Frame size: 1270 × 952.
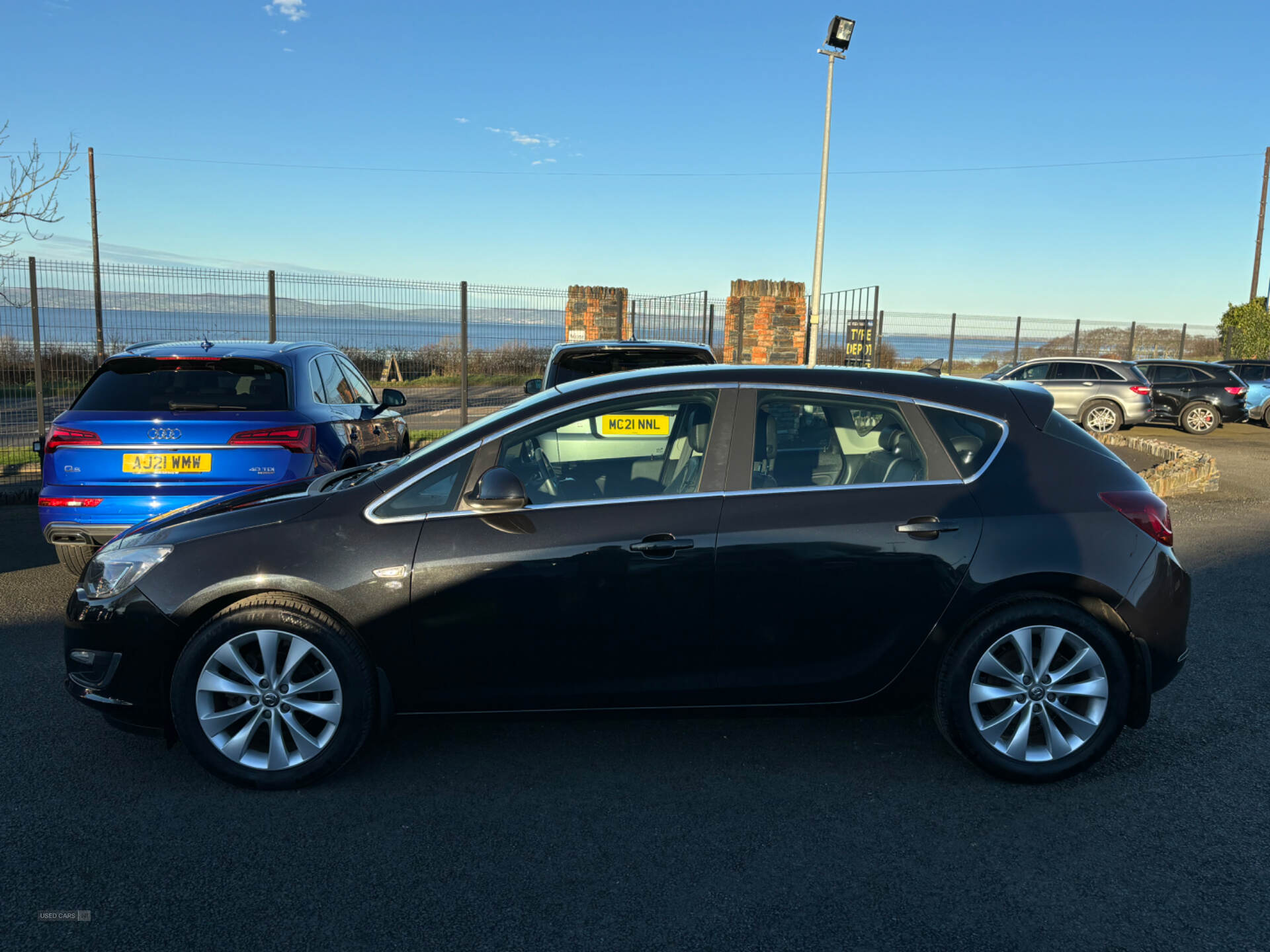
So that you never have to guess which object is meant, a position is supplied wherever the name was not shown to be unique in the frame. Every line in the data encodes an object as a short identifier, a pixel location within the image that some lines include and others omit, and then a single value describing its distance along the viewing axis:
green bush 31.81
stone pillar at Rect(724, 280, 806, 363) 18.44
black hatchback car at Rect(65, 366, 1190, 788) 3.51
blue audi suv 5.65
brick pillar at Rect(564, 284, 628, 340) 17.31
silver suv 18.27
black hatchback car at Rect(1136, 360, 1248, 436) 19.38
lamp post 17.28
